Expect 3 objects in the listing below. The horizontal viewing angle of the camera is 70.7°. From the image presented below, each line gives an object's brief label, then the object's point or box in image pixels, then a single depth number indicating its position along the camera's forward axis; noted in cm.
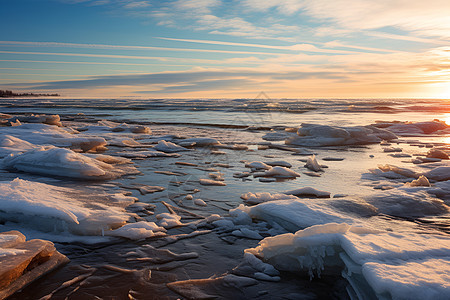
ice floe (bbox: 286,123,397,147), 1204
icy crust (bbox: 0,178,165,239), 361
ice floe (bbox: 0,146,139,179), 612
